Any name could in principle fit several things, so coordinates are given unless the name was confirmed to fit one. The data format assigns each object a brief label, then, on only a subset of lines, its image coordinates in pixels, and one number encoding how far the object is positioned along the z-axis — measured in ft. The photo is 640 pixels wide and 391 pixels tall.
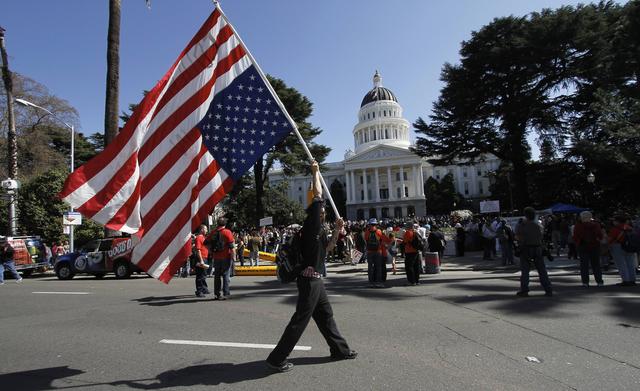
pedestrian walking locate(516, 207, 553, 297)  28.55
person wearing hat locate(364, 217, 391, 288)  38.19
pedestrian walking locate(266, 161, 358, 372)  14.83
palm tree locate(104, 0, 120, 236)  54.54
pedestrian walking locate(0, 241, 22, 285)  53.88
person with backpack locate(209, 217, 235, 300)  31.60
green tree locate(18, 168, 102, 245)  88.58
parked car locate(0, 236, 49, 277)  64.80
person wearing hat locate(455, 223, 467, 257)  67.41
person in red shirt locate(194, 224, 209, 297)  32.72
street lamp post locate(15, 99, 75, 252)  74.12
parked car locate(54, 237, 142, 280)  55.88
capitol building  329.72
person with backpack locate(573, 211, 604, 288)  32.73
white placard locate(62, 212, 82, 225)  70.99
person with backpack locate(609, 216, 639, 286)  32.14
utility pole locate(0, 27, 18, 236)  68.28
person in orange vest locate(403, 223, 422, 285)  37.88
